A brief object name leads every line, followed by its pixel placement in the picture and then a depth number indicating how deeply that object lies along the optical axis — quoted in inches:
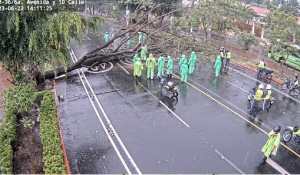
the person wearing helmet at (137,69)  737.6
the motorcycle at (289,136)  512.4
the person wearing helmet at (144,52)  824.3
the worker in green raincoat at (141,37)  870.0
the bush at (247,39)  1016.2
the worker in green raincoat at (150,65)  737.3
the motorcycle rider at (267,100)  611.8
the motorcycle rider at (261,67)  778.2
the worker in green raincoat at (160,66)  732.8
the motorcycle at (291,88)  703.7
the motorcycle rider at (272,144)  447.8
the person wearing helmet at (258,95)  604.1
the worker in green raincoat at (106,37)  1102.2
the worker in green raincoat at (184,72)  724.0
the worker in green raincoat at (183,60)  727.1
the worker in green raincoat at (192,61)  775.1
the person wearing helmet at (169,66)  737.6
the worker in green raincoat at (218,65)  767.5
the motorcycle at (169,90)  647.1
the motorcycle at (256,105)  608.9
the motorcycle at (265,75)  769.6
